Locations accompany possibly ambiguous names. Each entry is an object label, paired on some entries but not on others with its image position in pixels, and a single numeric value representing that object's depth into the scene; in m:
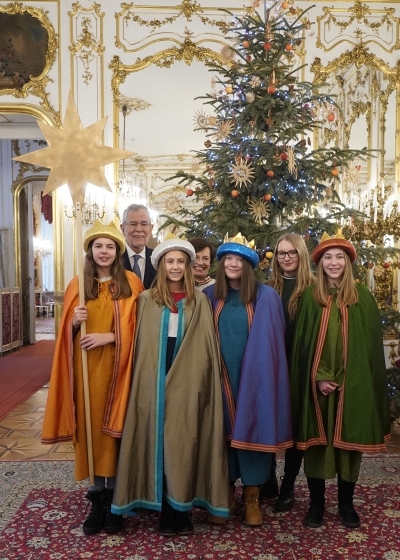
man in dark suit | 3.81
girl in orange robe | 2.71
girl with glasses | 3.07
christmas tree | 4.03
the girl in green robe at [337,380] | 2.73
